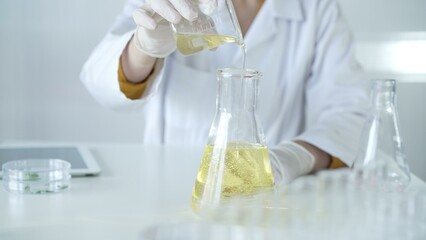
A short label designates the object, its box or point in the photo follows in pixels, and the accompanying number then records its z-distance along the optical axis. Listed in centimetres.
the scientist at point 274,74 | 150
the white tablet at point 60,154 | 103
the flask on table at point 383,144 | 92
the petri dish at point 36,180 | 88
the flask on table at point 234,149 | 70
